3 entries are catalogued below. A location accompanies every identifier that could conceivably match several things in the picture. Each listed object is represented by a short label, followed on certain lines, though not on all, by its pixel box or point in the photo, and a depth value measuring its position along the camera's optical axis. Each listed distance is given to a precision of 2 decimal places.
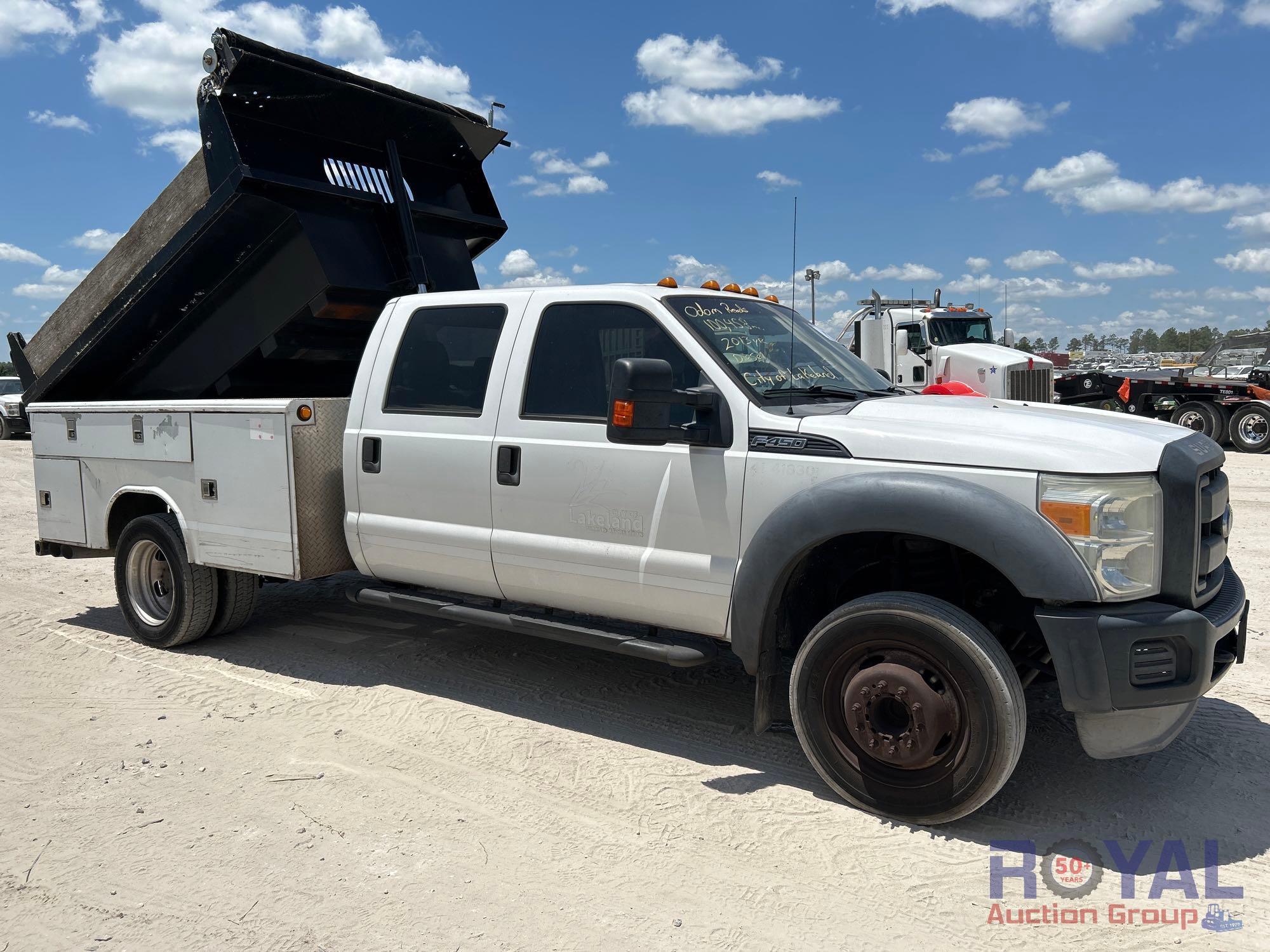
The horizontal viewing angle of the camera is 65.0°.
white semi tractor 14.98
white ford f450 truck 3.40
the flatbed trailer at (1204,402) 16.91
